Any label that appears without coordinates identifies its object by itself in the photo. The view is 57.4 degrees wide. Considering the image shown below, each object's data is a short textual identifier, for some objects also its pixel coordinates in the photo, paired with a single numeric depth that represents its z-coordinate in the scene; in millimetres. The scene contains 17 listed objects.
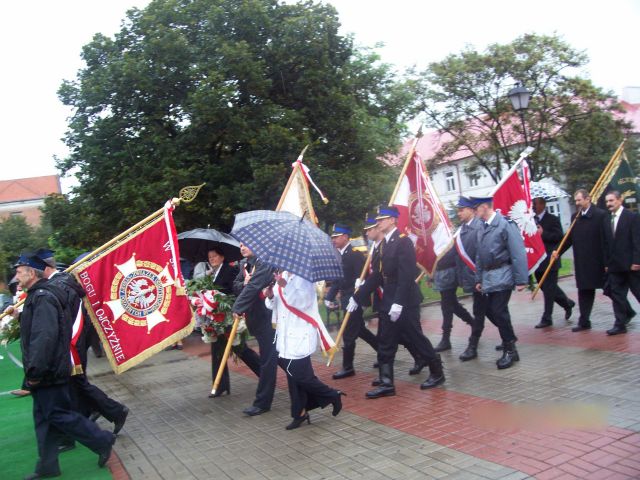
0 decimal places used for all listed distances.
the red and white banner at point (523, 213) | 9367
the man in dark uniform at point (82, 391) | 5703
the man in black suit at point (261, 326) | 6379
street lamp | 13305
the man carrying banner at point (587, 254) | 8766
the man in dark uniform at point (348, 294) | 7723
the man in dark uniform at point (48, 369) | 4828
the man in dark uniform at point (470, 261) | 7945
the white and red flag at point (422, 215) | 8008
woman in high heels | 5773
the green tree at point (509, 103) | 19750
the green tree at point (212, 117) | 15873
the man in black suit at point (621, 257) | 8148
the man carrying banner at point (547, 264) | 9633
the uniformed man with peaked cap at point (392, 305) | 6512
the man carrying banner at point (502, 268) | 7164
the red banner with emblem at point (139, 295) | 6262
